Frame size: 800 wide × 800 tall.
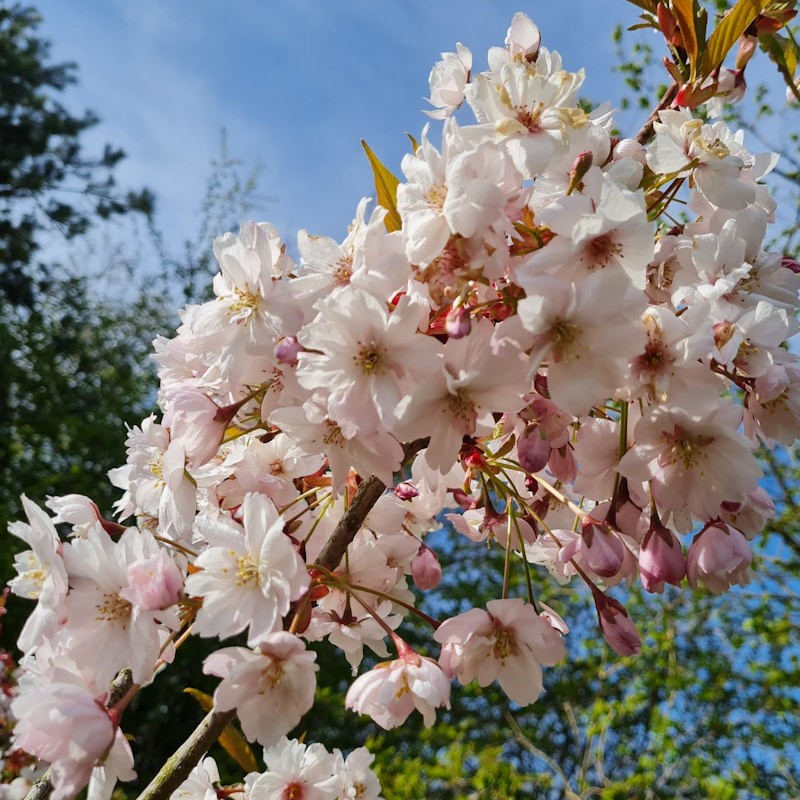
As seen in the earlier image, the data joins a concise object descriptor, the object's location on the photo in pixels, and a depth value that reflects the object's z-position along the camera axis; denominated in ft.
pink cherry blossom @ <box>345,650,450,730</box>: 0.99
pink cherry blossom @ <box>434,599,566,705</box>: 1.02
